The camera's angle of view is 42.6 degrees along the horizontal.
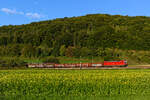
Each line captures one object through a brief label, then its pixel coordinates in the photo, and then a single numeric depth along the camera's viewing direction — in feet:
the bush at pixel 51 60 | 285.74
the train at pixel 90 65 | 232.12
